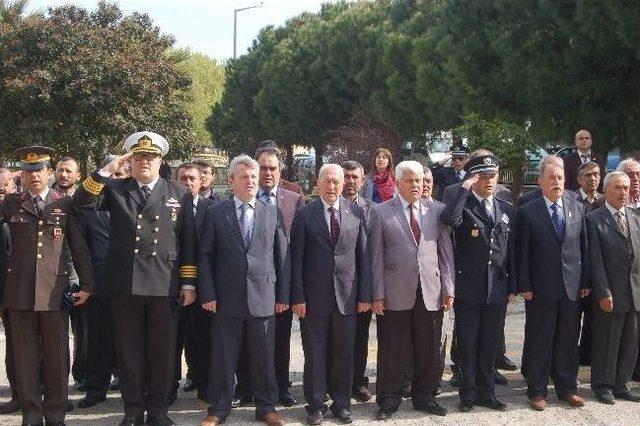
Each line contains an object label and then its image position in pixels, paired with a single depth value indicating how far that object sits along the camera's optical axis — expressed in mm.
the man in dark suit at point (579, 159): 10403
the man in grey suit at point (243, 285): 6156
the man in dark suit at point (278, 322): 6836
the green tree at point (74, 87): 18875
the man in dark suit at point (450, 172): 9961
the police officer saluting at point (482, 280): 6629
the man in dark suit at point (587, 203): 7477
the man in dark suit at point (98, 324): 6738
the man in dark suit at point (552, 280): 6707
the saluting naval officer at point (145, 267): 6051
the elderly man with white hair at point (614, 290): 6844
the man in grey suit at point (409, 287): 6465
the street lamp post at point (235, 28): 39938
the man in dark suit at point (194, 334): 6863
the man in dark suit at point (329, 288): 6344
